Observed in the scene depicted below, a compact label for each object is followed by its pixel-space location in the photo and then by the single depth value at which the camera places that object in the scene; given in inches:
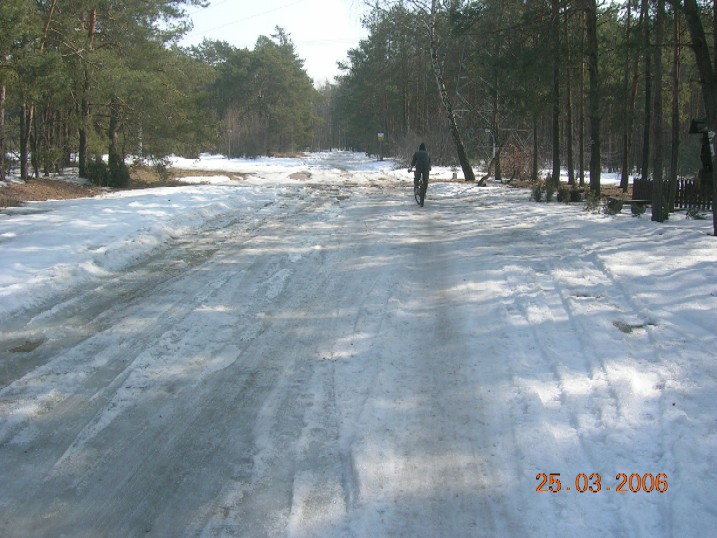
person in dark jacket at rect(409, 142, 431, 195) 601.6
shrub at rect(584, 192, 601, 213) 522.6
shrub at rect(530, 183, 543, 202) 635.5
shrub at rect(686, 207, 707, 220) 487.2
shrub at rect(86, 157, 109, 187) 872.3
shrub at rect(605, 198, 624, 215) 500.1
